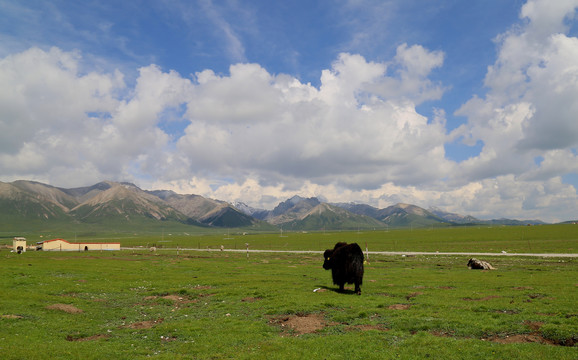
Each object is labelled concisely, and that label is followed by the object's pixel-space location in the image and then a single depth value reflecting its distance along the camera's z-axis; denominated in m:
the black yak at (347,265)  26.33
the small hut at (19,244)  95.96
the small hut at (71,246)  106.89
